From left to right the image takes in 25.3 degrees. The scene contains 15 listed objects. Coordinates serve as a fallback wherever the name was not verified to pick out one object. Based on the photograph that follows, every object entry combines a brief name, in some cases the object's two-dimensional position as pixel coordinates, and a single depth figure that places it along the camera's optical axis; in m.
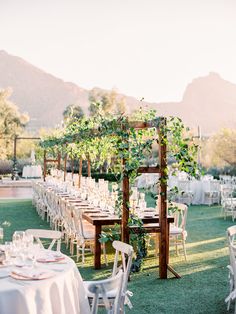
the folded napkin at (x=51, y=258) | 4.30
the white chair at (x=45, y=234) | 5.23
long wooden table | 7.23
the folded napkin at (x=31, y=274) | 3.83
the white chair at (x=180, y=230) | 7.61
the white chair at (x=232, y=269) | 5.16
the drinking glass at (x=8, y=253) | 4.25
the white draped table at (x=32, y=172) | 25.44
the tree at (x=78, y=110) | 49.58
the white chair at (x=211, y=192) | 16.14
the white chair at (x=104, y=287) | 3.50
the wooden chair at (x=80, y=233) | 7.35
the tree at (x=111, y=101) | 49.43
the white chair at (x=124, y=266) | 4.27
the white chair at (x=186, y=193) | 15.98
